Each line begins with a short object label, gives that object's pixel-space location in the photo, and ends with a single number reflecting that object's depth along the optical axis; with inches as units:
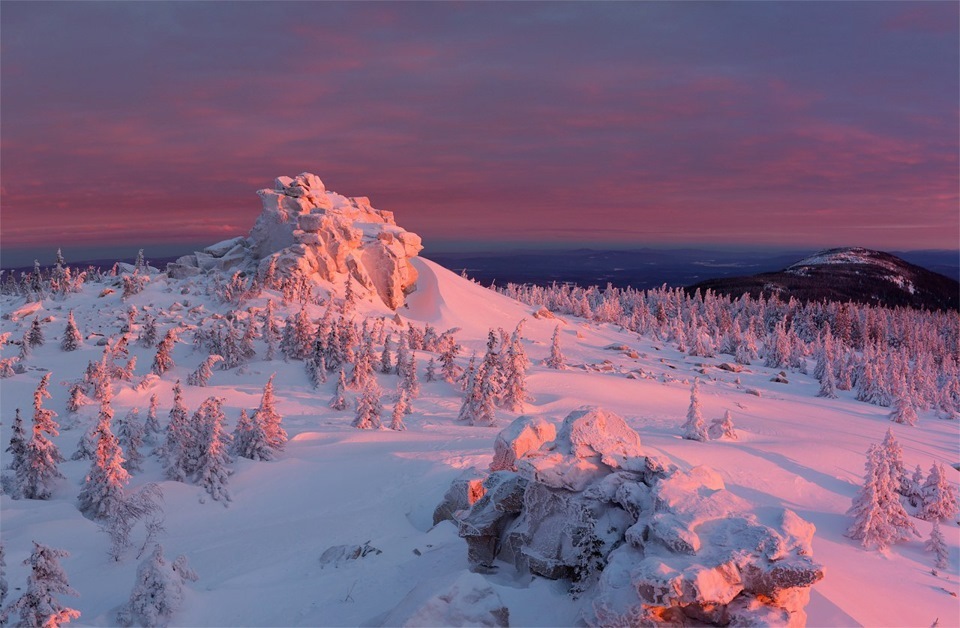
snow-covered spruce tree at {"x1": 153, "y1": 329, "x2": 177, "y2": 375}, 1632.6
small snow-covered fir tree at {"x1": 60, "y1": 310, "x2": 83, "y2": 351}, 1747.0
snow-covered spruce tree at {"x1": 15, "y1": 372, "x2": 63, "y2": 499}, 876.0
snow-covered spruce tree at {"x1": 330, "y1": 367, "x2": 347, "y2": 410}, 1549.0
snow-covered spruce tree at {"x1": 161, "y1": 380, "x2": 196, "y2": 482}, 959.6
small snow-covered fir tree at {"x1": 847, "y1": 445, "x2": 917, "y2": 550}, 852.6
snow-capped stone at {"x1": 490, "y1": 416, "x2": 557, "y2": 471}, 754.8
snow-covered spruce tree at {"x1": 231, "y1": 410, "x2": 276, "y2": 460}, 1059.9
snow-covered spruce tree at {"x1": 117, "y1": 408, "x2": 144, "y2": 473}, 998.4
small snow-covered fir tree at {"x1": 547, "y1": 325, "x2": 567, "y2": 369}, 2325.3
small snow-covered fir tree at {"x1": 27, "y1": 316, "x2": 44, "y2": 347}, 1744.6
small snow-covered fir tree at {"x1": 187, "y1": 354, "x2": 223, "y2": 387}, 1553.9
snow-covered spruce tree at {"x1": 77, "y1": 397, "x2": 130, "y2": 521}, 800.3
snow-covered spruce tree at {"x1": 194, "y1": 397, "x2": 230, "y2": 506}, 912.9
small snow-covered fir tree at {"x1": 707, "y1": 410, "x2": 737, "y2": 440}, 1459.2
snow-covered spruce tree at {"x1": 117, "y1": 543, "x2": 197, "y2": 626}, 533.6
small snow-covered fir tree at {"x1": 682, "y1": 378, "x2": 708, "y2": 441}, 1385.3
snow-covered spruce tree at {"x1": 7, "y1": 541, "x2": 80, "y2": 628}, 442.9
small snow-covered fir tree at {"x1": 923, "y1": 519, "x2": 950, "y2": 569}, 800.1
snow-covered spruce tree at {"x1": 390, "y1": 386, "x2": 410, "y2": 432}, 1378.0
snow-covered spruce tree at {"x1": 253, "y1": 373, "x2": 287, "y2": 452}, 1087.0
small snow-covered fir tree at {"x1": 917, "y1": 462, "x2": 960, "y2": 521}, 980.6
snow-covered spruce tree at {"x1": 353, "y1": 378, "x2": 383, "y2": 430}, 1352.1
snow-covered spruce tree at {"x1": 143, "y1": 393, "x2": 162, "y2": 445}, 1140.5
